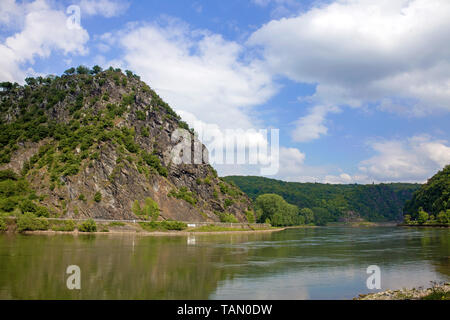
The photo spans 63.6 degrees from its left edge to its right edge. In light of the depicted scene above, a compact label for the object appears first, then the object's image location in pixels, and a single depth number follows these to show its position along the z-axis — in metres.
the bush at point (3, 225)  83.38
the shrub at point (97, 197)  104.75
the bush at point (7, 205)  94.68
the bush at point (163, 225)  105.21
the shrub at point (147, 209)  110.31
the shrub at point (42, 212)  93.94
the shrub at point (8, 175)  109.75
